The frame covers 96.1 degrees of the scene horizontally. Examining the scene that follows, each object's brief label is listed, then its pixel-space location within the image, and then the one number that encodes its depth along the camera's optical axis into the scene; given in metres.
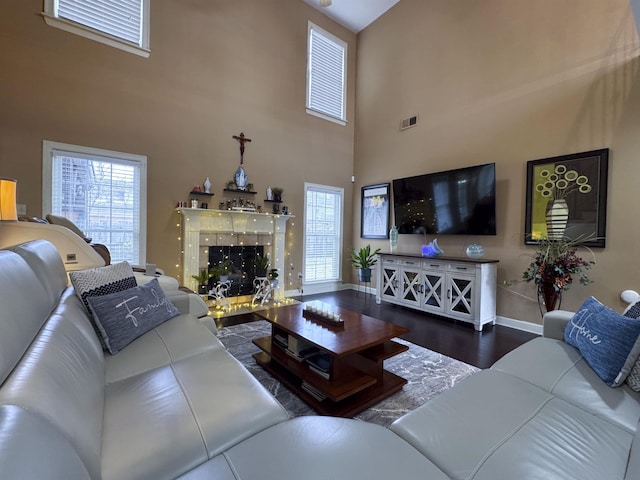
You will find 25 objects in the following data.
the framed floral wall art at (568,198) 3.13
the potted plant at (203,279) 4.16
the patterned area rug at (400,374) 1.91
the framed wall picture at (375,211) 5.46
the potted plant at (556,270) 3.07
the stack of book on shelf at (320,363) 1.97
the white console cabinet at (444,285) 3.70
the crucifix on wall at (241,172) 4.66
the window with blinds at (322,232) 5.64
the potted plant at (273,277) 4.73
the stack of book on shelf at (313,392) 1.94
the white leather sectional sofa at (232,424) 0.78
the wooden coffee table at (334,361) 1.87
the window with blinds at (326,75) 5.57
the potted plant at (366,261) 5.47
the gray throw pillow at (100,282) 1.77
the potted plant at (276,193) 5.12
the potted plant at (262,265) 4.84
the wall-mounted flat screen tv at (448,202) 3.94
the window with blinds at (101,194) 3.41
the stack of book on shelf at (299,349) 2.17
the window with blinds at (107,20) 3.43
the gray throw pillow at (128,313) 1.68
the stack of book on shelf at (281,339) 2.36
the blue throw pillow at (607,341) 1.37
